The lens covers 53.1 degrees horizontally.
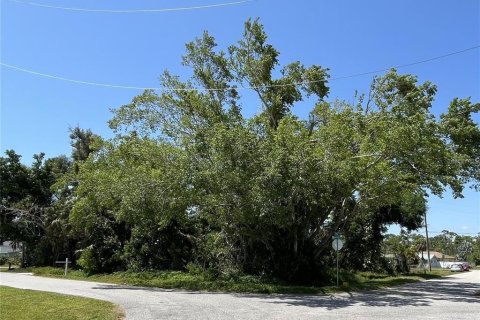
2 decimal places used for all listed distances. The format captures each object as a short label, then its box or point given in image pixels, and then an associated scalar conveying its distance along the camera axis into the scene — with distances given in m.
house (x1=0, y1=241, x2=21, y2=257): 74.38
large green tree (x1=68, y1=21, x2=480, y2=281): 19.95
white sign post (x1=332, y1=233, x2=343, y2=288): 23.30
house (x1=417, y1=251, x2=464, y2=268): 93.51
